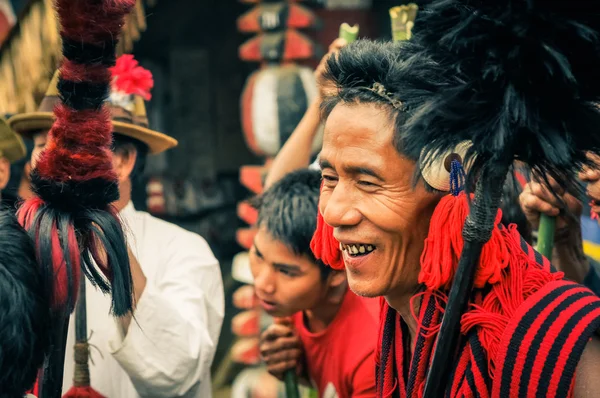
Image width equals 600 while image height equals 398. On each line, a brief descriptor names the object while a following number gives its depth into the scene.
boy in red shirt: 1.82
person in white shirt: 1.79
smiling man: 1.37
